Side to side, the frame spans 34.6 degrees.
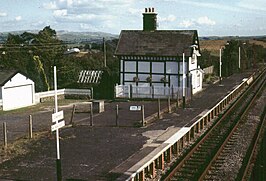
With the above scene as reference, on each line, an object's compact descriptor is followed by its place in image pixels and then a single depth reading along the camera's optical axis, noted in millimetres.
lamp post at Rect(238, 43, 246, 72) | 58628
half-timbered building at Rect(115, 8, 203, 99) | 34188
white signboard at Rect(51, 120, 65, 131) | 12128
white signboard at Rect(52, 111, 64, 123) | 12066
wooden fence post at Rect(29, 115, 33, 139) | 19091
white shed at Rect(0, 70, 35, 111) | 31188
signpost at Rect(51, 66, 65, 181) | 12066
